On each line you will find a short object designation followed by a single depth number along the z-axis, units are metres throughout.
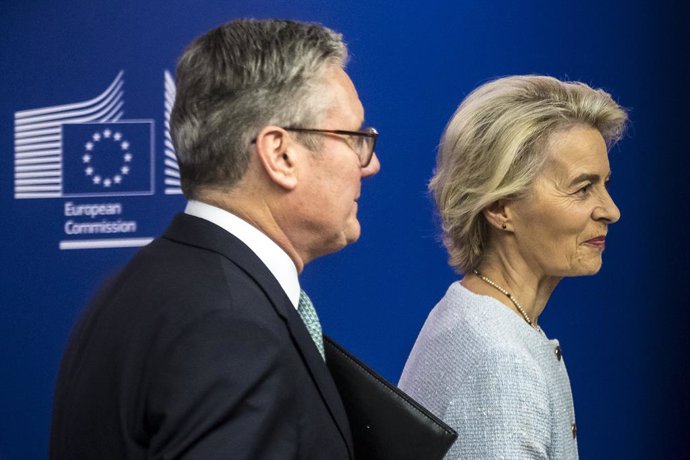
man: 3.85
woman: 4.35
